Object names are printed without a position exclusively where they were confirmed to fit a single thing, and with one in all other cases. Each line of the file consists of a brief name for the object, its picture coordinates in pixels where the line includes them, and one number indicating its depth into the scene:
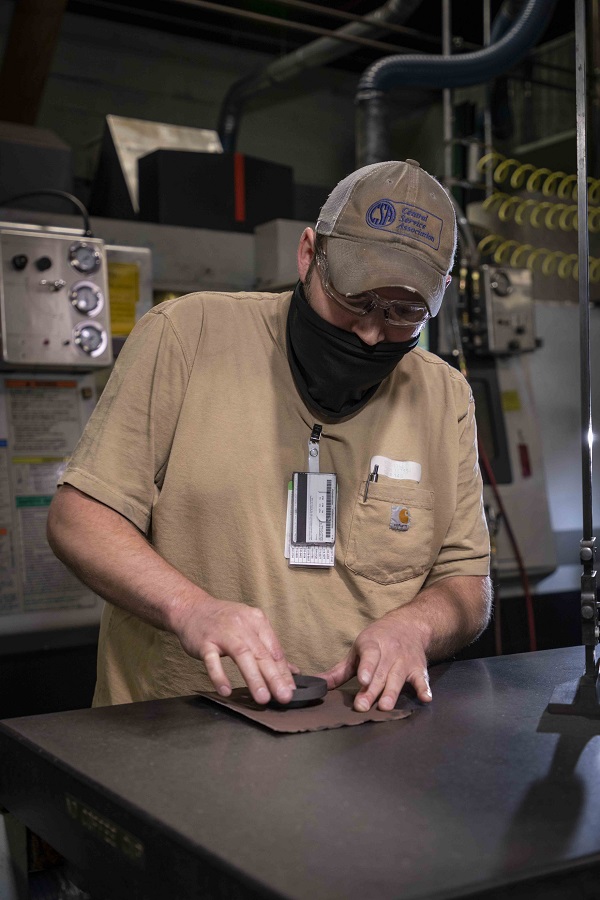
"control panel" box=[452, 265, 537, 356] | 3.41
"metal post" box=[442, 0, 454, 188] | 3.89
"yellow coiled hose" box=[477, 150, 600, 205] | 3.39
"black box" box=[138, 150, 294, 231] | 3.15
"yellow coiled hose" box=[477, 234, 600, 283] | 3.65
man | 1.15
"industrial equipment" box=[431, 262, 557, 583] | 3.36
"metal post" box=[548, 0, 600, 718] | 0.95
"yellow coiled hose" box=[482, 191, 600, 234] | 3.58
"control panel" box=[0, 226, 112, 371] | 2.43
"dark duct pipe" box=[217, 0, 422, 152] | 4.36
